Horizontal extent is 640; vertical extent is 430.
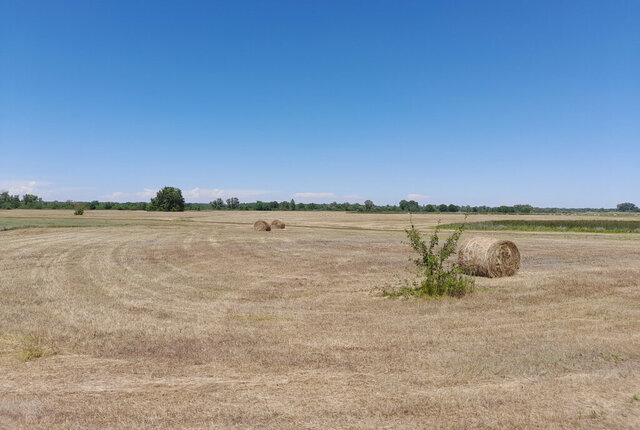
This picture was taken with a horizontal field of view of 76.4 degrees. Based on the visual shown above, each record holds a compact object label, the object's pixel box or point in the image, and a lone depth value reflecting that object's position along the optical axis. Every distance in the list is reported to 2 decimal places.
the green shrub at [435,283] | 12.42
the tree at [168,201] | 135.76
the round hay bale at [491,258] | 16.23
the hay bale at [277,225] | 48.03
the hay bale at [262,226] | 44.16
